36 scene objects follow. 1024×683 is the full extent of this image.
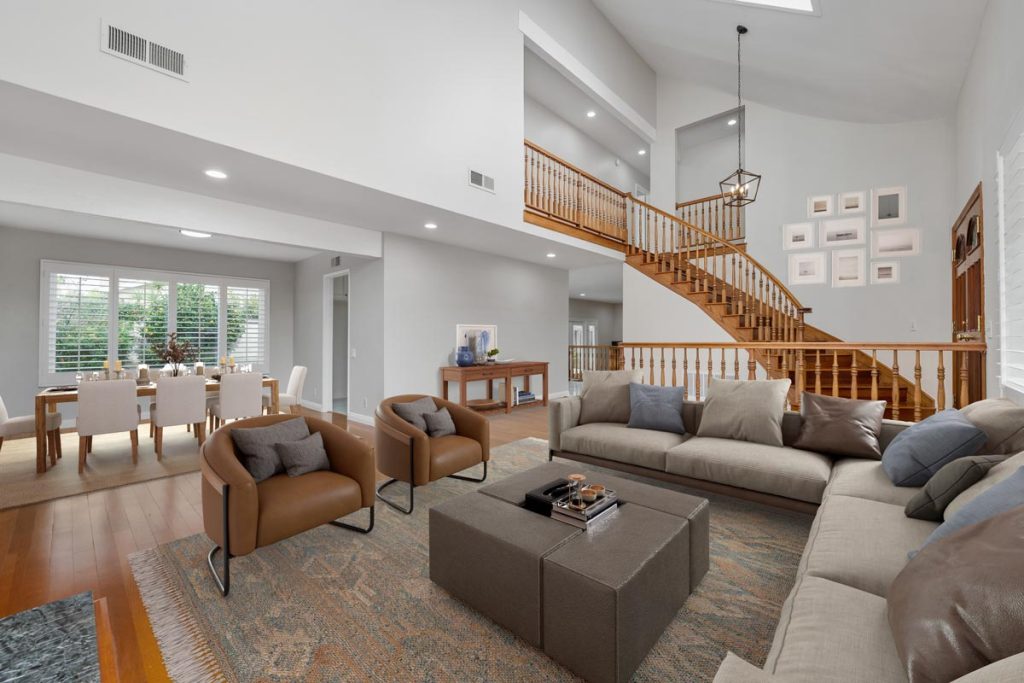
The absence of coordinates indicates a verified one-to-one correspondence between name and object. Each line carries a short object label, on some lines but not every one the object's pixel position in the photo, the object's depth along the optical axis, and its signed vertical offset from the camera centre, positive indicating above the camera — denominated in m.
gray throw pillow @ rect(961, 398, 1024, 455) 1.99 -0.39
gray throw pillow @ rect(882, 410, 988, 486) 2.05 -0.51
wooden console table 6.17 -0.47
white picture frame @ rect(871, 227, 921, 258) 5.98 +1.36
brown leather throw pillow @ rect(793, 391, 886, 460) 2.77 -0.55
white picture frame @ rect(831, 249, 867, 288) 6.40 +1.09
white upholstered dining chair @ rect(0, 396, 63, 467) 3.94 -0.77
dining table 3.81 -0.58
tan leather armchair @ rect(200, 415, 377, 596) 2.06 -0.80
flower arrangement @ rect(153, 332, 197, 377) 5.02 -0.16
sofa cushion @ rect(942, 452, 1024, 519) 1.58 -0.50
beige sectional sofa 1.06 -0.76
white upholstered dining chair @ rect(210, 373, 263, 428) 4.82 -0.60
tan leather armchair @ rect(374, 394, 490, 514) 3.01 -0.77
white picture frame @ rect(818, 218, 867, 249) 6.44 +1.62
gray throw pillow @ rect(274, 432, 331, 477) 2.60 -0.68
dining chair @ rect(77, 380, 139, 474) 3.95 -0.63
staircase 5.66 +1.30
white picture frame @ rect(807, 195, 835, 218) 6.70 +2.06
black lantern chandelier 5.54 +2.66
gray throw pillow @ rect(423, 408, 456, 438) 3.47 -0.64
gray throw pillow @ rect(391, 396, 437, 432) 3.40 -0.54
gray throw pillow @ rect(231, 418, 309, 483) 2.50 -0.61
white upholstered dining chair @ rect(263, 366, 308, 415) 5.84 -0.65
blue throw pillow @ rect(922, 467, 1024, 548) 1.24 -0.47
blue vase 6.38 -0.23
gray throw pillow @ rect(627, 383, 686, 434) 3.49 -0.54
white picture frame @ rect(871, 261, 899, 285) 6.10 +0.96
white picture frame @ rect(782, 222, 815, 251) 6.85 +1.65
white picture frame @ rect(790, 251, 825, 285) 6.73 +1.14
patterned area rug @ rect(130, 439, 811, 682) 1.64 -1.18
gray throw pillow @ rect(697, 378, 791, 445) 3.06 -0.49
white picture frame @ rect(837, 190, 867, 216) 6.42 +2.03
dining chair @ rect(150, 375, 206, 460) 4.32 -0.61
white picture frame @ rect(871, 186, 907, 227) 6.06 +1.87
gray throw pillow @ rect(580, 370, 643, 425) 3.84 -0.47
